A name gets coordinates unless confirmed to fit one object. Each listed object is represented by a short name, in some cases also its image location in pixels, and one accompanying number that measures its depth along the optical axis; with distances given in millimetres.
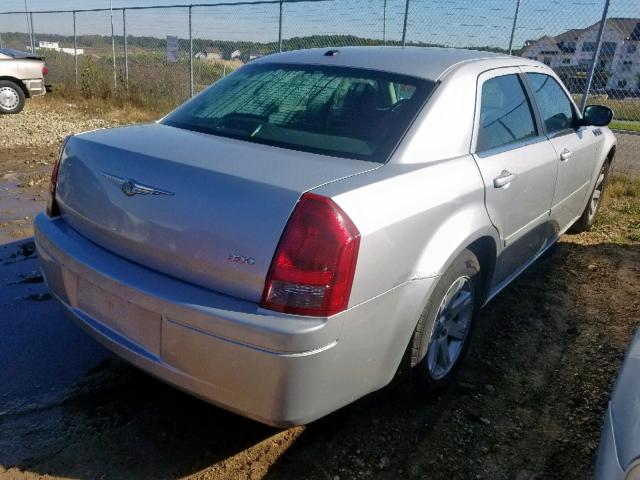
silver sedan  1866
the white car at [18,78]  11492
